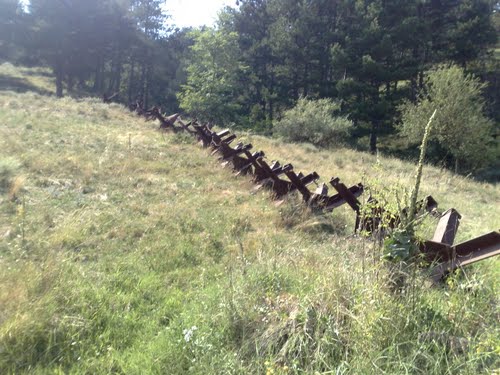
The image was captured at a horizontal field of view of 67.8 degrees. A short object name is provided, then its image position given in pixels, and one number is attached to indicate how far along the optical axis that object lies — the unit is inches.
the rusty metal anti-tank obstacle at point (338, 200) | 124.8
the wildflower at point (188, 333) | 99.5
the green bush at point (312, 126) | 850.8
